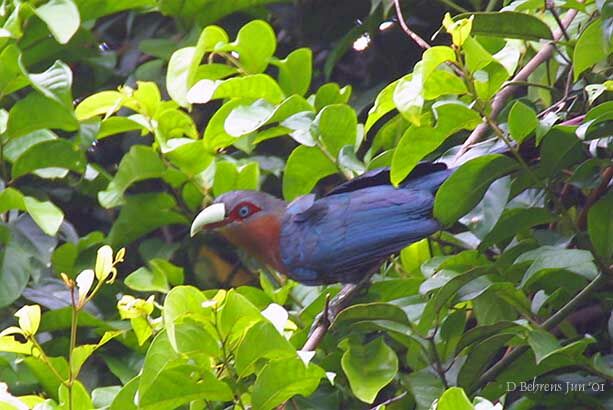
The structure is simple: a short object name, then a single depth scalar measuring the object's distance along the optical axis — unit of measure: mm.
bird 6270
